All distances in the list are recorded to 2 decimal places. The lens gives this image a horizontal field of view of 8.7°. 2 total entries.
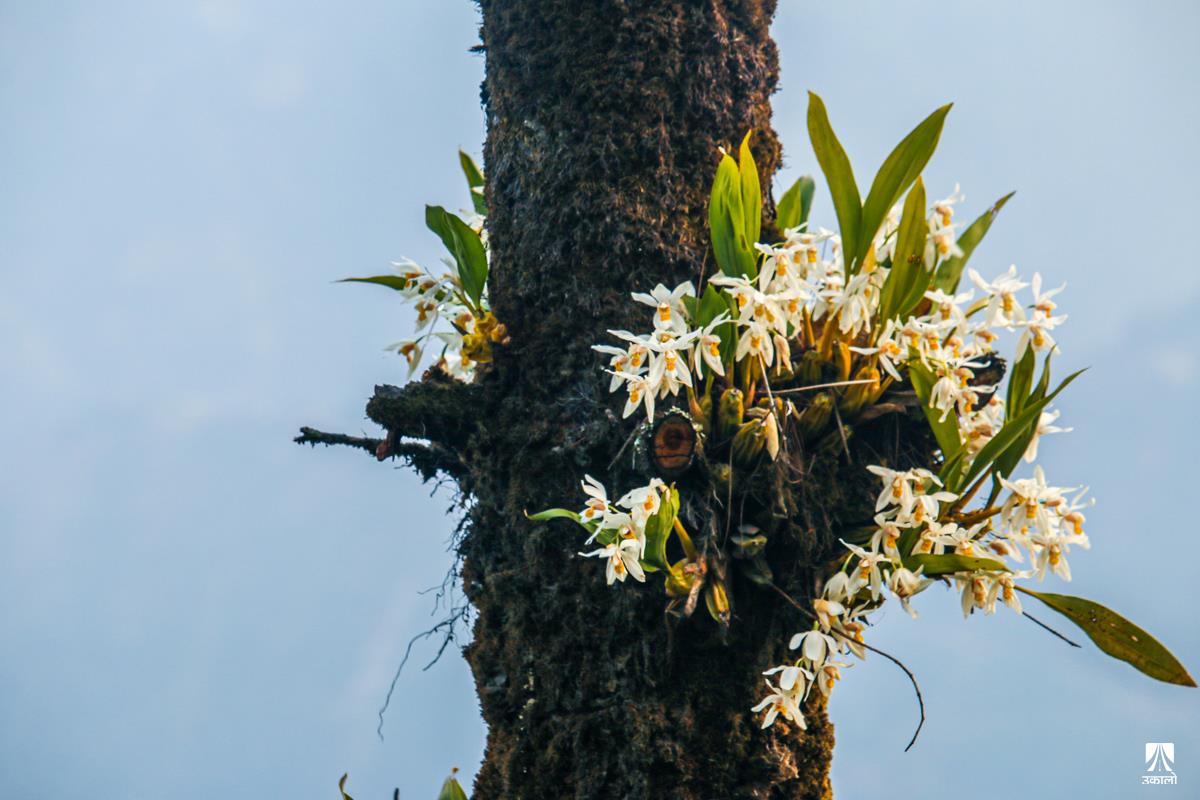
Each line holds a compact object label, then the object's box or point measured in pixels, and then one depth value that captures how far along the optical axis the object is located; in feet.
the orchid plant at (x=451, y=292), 18.85
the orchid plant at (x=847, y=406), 18.30
